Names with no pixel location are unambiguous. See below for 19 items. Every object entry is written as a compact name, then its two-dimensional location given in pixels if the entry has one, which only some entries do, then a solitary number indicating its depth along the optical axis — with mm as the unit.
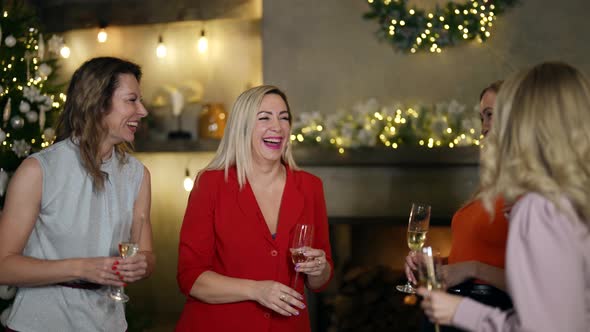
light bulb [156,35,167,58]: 4805
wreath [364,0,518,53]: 3795
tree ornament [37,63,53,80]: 3307
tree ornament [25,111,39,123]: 3236
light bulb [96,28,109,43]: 4829
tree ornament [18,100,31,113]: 3207
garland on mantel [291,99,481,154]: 3744
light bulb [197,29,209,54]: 4698
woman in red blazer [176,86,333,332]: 2162
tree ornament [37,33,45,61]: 3361
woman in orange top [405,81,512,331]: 1926
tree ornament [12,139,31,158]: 3170
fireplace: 3816
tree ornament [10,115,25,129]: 3178
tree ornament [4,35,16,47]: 3164
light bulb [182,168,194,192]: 4594
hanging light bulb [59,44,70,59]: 4271
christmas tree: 3189
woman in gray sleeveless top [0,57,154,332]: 1893
